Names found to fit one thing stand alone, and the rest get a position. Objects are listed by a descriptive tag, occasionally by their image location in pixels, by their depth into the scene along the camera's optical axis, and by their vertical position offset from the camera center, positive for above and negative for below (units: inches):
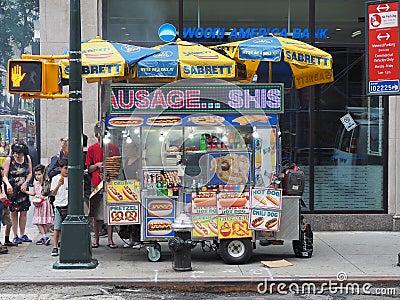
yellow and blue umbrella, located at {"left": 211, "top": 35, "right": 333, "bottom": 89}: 410.3 +45.1
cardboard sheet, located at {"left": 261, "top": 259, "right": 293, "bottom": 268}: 399.5 -75.3
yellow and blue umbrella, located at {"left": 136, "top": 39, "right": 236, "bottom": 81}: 405.1 +39.0
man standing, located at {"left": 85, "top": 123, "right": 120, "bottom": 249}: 450.6 -33.3
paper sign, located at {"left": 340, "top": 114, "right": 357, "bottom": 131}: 537.6 +8.3
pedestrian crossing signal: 379.9 +30.6
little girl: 475.2 -55.4
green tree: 562.6 +80.9
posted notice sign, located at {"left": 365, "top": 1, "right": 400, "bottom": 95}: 401.1 +49.4
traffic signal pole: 392.5 -28.1
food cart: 407.5 -20.0
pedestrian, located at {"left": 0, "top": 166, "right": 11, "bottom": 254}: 436.8 -50.8
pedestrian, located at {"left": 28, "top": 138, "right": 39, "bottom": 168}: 560.7 -17.4
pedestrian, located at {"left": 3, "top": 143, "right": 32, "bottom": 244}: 462.9 -31.3
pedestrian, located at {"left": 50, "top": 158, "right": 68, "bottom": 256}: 420.8 -37.5
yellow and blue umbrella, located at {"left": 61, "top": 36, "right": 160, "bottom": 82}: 397.7 +43.3
